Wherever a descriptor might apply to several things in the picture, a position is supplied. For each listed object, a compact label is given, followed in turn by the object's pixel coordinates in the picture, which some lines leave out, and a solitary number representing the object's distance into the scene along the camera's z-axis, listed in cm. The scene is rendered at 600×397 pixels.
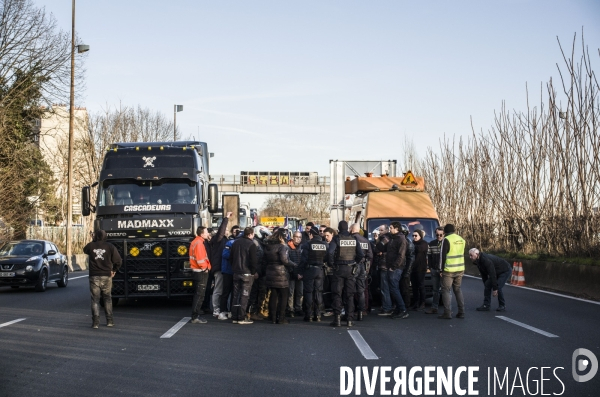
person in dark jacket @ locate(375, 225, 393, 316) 1634
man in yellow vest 1568
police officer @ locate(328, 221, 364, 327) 1466
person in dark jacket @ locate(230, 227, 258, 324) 1497
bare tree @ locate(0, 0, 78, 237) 3359
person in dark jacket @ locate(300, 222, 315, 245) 1657
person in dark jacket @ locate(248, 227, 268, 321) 1573
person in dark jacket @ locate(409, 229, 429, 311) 1717
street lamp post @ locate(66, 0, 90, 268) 3552
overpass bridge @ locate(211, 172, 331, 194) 8200
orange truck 1972
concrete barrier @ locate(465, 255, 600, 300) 1951
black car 2284
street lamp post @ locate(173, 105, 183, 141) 5703
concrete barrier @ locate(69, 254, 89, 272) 3872
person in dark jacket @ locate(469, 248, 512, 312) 1661
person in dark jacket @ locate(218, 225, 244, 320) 1597
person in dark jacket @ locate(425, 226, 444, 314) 1665
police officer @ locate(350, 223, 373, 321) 1501
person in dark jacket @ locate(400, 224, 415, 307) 1666
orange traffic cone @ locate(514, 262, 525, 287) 2492
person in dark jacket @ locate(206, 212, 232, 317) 1628
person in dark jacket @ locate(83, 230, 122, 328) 1442
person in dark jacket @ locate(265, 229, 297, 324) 1495
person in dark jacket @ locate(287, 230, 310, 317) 1622
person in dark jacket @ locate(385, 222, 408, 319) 1593
